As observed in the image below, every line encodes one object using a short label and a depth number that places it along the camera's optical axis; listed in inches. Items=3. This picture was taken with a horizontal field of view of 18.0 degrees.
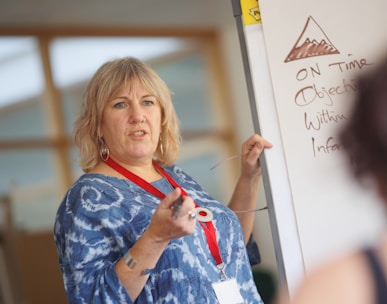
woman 128.3
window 473.6
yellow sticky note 155.5
